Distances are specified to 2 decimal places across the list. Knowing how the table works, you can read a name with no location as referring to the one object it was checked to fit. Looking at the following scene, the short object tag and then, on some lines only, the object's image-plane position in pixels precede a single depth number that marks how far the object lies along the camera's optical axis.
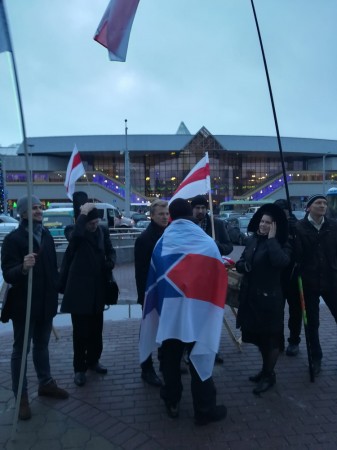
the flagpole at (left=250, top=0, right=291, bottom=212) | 4.14
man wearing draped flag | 3.31
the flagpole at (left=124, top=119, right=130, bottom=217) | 35.44
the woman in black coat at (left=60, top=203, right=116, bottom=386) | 4.14
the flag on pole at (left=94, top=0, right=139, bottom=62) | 4.53
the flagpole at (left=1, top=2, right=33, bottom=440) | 2.97
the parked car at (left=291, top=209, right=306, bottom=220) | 28.13
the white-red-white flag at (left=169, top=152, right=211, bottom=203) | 5.56
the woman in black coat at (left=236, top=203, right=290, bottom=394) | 3.86
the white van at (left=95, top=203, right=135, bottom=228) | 23.40
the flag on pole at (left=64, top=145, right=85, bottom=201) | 8.27
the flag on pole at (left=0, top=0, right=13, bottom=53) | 2.99
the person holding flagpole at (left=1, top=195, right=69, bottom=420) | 3.55
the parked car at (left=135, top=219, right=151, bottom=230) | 25.33
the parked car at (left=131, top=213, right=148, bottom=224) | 38.08
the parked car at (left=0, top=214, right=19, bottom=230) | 23.75
